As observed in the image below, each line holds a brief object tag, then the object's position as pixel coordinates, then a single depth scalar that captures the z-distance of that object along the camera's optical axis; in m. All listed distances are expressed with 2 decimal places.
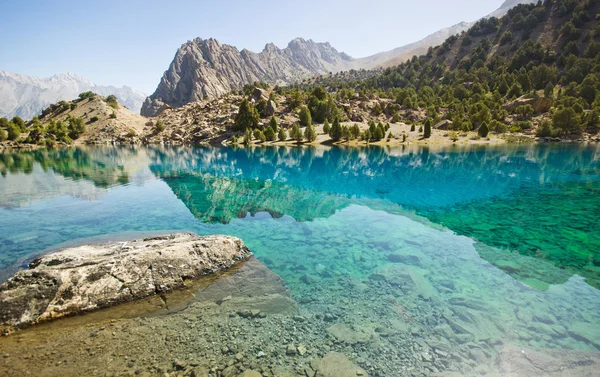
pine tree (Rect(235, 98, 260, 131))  100.12
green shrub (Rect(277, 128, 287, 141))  92.69
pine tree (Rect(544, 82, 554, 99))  99.47
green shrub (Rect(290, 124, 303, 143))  88.50
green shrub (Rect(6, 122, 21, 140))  98.56
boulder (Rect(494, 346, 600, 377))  7.30
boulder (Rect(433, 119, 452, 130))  98.94
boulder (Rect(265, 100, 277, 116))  109.44
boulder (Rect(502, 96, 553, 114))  98.00
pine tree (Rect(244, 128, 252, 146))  93.69
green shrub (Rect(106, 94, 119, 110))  144.46
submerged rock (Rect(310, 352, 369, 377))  7.16
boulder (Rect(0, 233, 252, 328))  9.20
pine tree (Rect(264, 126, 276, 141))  92.81
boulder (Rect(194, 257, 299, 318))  9.87
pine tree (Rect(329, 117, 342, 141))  87.75
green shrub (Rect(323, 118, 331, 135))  92.88
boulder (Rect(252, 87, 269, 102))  113.69
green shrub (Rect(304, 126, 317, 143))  89.00
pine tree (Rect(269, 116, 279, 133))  96.31
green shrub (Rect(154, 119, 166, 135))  121.96
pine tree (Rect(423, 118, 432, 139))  88.00
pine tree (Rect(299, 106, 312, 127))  100.26
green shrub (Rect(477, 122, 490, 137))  85.62
